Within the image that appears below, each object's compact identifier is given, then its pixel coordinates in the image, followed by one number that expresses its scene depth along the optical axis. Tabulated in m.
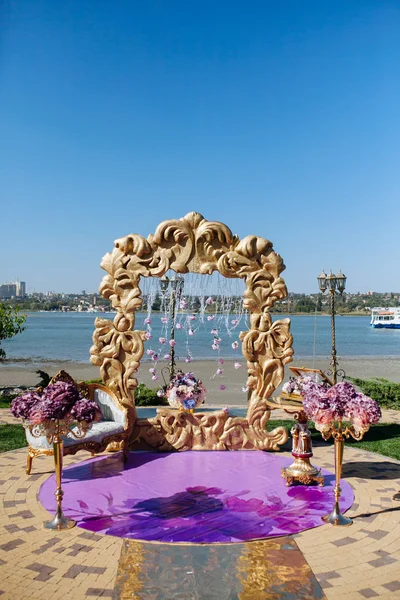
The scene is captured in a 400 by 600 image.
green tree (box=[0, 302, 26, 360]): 14.35
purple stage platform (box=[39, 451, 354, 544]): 5.27
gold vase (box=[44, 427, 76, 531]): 5.31
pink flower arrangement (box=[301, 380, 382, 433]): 5.27
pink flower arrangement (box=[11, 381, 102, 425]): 5.06
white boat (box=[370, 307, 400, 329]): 75.19
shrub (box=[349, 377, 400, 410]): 13.02
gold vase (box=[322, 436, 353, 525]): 5.46
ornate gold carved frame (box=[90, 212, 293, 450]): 7.98
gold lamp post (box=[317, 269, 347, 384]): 12.41
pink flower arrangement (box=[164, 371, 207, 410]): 8.15
